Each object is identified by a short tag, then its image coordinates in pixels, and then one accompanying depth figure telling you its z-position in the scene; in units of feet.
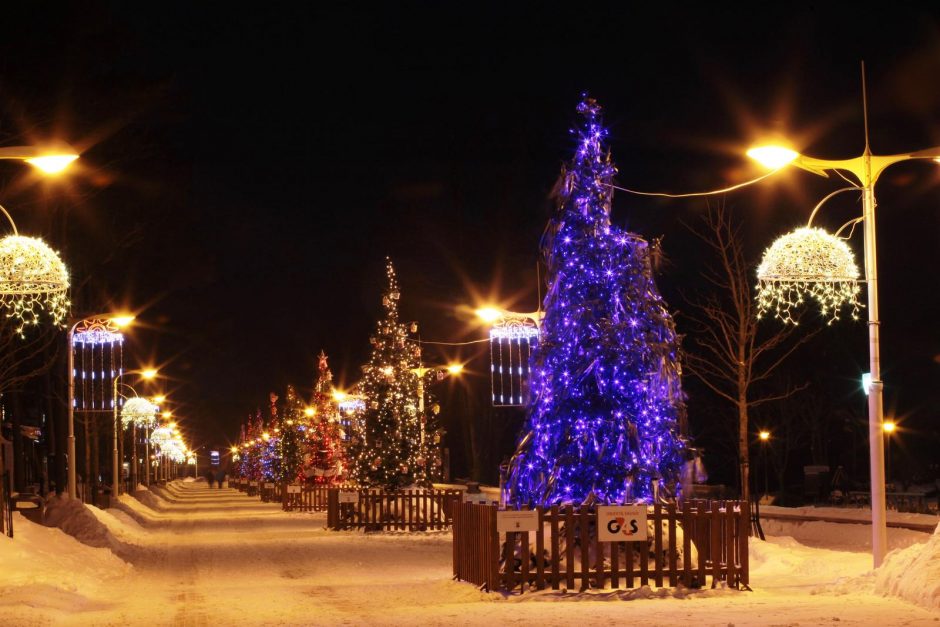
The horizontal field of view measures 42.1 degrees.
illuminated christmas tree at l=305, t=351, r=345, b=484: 179.73
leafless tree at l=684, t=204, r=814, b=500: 90.68
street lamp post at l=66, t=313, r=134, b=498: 117.80
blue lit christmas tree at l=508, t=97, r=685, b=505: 63.10
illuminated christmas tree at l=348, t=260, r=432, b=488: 125.29
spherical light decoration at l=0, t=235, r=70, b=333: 55.77
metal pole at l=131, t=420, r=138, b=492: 239.40
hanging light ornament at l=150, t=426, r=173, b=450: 298.15
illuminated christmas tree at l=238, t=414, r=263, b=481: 326.03
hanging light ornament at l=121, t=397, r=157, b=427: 188.24
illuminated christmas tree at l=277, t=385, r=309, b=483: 215.35
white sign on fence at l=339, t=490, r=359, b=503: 119.55
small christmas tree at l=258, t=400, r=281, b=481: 242.58
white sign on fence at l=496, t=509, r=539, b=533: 56.24
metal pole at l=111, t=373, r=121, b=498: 185.08
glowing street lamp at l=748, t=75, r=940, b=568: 54.70
